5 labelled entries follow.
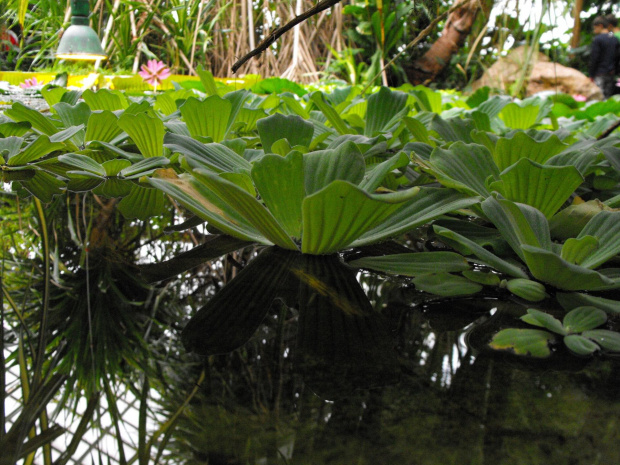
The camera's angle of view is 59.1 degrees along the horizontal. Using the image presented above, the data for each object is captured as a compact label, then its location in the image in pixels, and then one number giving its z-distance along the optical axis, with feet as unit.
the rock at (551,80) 19.83
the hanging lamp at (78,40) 7.66
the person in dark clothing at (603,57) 17.31
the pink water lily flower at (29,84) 5.90
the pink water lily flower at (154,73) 6.69
